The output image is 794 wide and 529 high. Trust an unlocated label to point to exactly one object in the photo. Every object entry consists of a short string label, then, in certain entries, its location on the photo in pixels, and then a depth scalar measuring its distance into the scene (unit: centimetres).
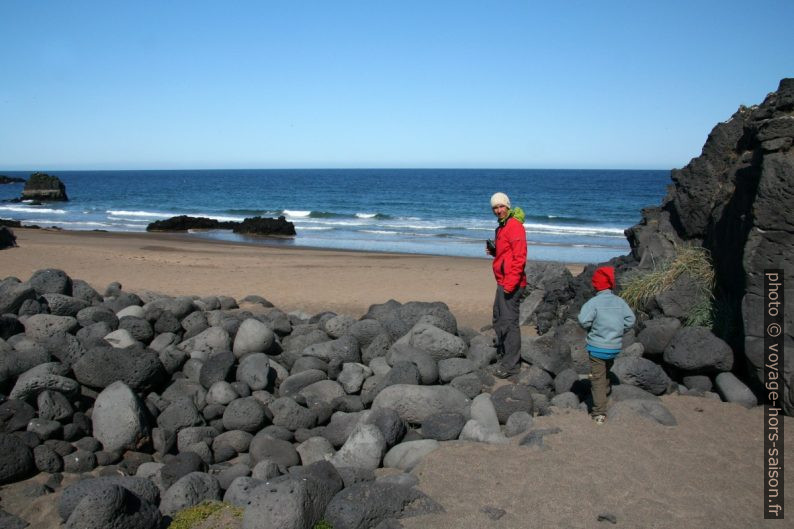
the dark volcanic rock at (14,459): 641
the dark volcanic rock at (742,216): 733
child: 695
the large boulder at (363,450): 650
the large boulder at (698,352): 796
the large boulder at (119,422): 718
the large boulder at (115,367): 797
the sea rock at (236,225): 3478
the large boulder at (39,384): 751
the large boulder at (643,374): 787
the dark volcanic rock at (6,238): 2252
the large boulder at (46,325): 932
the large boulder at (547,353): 834
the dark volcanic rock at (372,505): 524
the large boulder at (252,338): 928
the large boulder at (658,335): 874
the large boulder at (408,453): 638
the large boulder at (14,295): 1002
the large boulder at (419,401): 742
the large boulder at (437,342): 895
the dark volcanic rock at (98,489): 548
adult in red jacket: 808
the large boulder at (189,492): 579
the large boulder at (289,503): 507
